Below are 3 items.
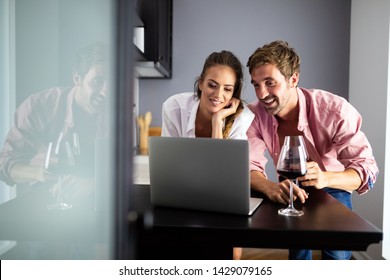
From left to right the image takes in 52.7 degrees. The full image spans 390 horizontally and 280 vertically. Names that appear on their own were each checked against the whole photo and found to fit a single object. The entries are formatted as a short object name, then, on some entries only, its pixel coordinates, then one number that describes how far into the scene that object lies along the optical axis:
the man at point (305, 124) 1.03
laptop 0.59
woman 1.23
